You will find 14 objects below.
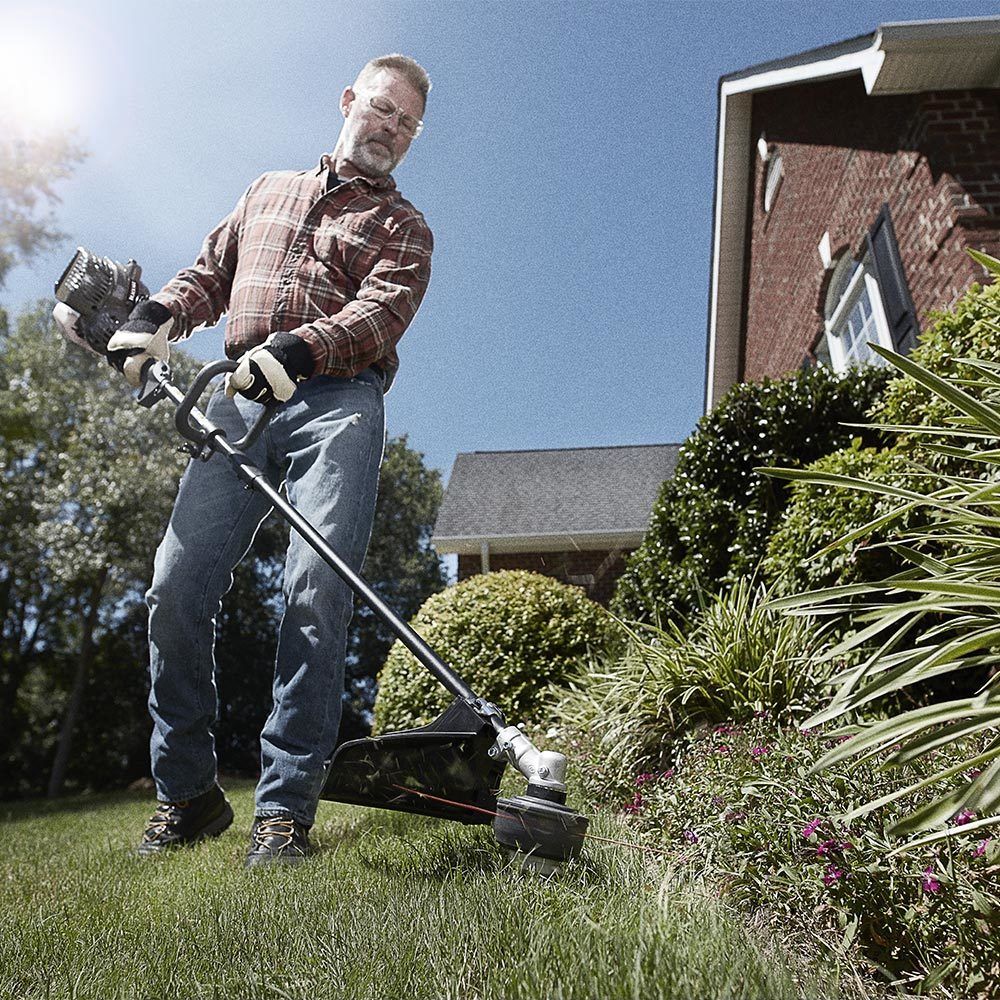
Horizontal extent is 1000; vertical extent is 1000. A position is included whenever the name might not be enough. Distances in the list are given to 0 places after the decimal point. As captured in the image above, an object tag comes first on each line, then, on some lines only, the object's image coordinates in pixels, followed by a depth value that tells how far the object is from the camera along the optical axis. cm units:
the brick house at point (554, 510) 1246
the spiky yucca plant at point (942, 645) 136
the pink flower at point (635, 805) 284
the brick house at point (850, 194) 579
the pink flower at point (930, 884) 153
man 263
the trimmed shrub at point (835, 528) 355
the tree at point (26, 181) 1764
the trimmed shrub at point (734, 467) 543
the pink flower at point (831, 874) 163
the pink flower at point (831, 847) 170
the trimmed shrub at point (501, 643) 621
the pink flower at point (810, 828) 175
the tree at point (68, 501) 1555
